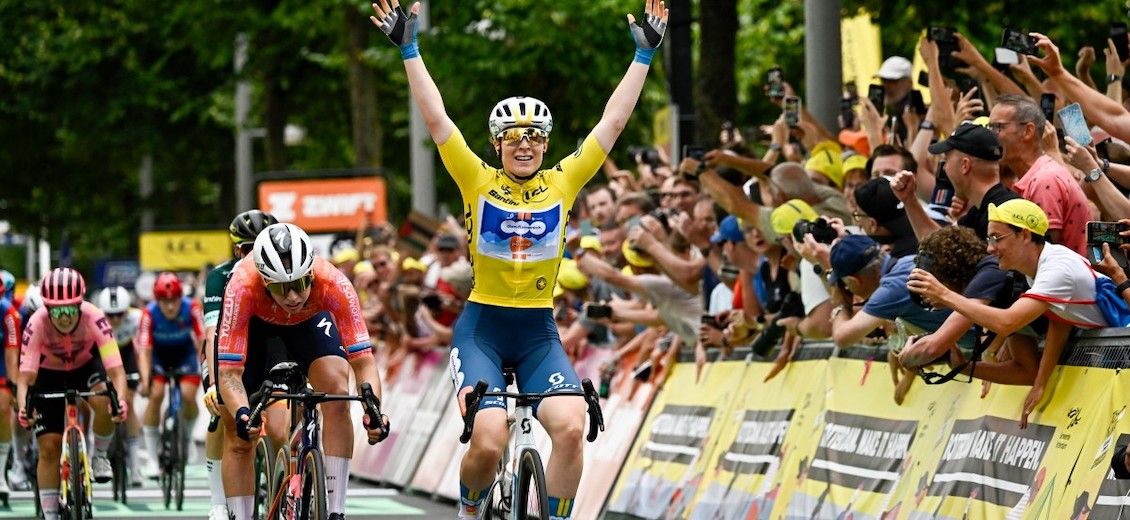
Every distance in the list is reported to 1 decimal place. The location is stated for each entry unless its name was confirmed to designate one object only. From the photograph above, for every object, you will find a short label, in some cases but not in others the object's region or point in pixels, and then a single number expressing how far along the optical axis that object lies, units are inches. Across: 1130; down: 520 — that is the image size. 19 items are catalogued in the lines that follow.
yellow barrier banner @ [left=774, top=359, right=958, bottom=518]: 809.7
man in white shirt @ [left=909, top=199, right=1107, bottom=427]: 667.8
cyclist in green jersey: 927.7
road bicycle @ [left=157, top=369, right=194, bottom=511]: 1399.1
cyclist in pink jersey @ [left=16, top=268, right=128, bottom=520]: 1166.6
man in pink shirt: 726.2
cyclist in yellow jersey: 753.8
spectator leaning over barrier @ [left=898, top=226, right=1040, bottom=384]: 704.7
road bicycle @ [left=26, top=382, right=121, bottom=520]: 1120.0
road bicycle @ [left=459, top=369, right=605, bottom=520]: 713.9
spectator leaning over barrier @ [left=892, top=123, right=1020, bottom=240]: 745.2
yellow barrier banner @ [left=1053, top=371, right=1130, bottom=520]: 610.0
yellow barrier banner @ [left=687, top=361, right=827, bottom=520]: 938.1
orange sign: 2463.5
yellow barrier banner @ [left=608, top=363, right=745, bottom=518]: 1049.3
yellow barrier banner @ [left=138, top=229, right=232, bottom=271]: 3501.8
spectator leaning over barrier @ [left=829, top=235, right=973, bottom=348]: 762.4
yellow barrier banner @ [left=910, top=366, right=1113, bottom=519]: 658.6
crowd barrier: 655.5
